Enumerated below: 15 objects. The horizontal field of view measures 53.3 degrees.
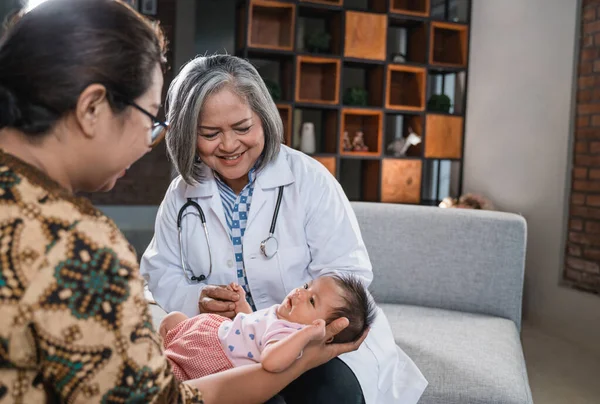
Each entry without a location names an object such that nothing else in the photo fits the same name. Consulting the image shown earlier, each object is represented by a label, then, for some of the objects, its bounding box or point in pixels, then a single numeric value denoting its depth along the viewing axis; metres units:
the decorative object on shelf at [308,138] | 4.56
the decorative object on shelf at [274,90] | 4.20
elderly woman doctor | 1.65
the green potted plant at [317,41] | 4.42
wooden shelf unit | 4.35
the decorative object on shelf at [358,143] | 4.70
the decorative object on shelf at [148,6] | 5.65
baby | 1.38
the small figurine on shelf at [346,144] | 4.68
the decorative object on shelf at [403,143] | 4.77
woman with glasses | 0.74
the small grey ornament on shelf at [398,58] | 4.66
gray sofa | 2.05
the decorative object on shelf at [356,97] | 4.57
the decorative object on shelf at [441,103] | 4.81
